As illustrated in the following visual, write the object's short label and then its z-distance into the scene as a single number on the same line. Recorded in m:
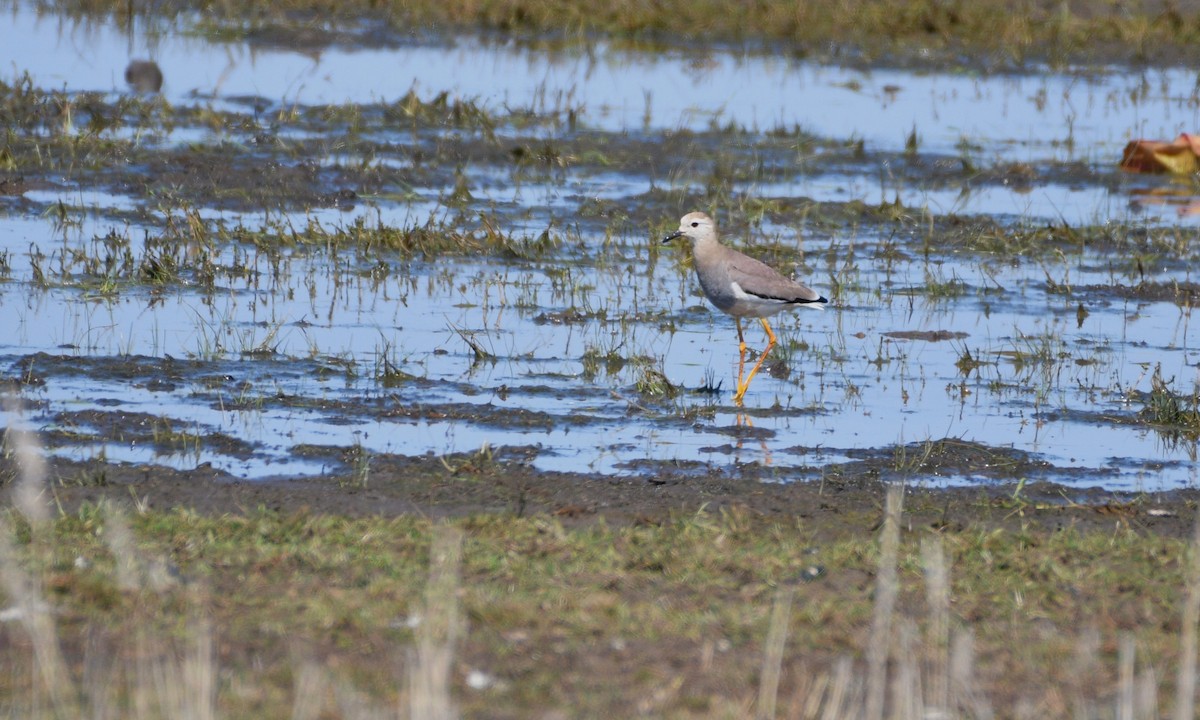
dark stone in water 36.25
